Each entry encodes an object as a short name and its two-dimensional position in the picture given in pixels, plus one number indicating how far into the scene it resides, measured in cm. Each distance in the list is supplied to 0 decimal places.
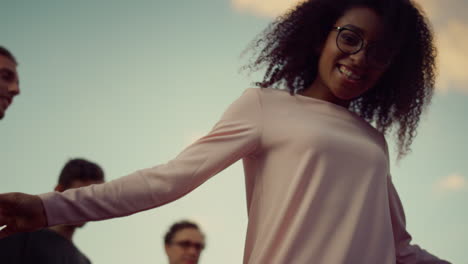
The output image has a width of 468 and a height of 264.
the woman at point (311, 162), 160
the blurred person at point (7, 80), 231
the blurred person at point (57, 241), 360
